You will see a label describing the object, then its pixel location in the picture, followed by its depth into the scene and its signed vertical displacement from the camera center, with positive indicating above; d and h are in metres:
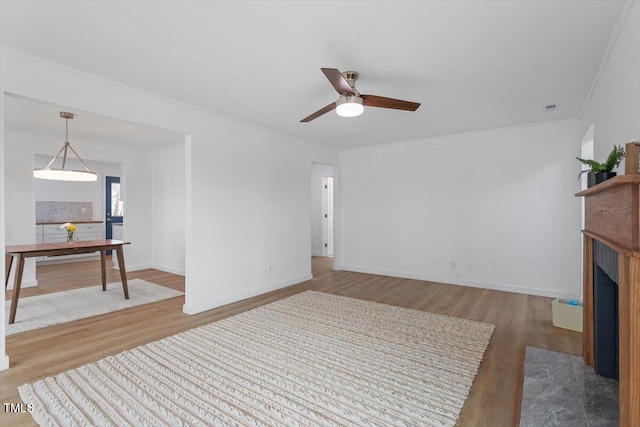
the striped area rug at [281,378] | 1.85 -1.19
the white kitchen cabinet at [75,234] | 7.09 -0.51
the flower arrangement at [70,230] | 4.28 -0.24
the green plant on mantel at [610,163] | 1.86 +0.31
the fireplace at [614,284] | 1.16 -0.35
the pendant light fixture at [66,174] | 4.36 +0.56
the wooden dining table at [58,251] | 3.38 -0.46
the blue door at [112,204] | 8.58 +0.25
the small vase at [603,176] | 1.89 +0.23
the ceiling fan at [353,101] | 2.46 +0.96
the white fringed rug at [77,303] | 3.44 -1.18
